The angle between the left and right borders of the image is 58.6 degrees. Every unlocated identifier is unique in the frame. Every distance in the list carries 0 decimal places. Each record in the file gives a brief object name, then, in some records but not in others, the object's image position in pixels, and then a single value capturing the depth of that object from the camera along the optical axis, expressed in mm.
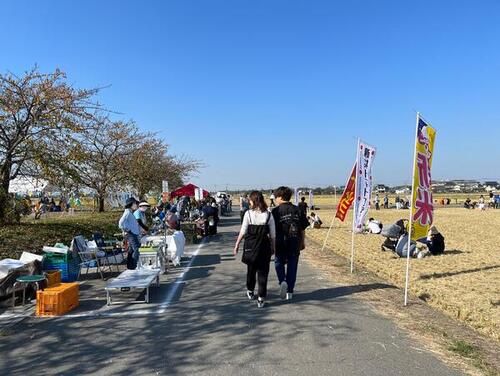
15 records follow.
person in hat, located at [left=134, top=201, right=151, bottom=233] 10070
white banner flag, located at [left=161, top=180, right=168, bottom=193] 19981
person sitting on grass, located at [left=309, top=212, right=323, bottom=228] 23359
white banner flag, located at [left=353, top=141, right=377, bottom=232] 10203
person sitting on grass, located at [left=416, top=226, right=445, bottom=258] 12594
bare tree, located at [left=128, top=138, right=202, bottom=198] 26938
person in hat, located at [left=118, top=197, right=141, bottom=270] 9188
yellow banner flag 7227
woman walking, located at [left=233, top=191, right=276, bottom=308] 6570
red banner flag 13070
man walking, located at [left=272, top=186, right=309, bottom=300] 7008
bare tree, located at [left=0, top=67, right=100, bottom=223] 14133
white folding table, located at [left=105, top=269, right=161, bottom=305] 6801
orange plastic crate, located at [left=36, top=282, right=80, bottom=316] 6250
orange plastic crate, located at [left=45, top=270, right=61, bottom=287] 7672
